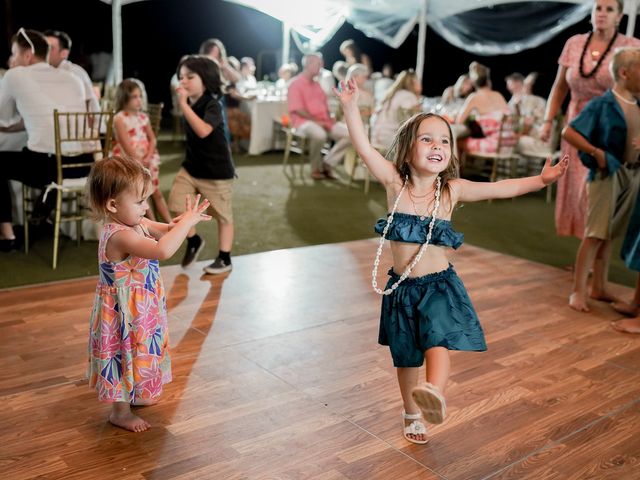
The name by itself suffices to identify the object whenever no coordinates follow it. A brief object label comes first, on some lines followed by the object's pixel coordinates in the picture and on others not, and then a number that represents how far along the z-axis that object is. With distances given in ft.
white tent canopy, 27.35
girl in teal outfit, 7.50
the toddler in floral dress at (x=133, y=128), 15.72
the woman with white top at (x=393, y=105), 24.29
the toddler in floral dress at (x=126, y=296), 7.55
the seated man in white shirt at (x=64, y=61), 16.78
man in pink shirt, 26.18
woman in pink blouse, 13.96
